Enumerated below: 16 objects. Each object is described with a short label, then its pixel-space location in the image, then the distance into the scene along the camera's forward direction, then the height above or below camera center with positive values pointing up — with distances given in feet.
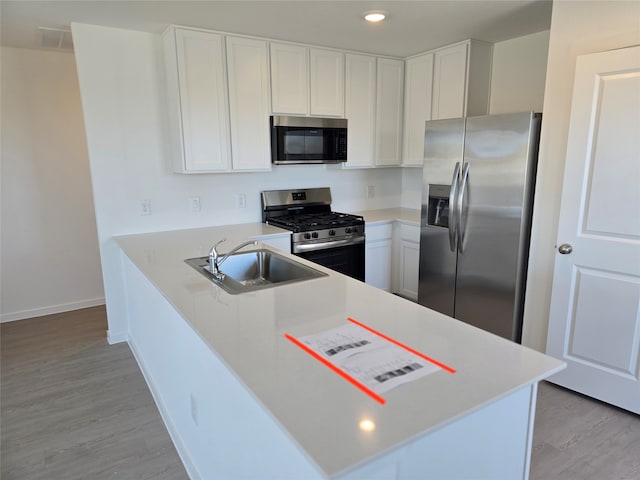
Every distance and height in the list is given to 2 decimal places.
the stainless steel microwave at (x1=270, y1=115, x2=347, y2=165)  11.39 +0.86
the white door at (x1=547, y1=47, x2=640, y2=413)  7.21 -1.23
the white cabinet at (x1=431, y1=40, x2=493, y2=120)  11.39 +2.55
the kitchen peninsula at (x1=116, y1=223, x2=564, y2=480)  3.11 -1.87
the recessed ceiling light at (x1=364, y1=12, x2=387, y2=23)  9.00 +3.34
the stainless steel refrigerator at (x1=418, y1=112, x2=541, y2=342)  9.12 -1.09
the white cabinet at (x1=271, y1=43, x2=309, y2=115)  11.06 +2.45
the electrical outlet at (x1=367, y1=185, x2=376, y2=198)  14.74 -0.74
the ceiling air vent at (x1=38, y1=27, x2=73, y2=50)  9.84 +3.29
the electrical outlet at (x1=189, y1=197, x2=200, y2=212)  11.47 -0.89
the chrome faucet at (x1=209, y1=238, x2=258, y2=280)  6.84 -1.56
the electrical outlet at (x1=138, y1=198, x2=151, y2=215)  10.76 -0.93
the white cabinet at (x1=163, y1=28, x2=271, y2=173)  9.92 +1.74
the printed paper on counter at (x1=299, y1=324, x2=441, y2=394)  3.73 -1.83
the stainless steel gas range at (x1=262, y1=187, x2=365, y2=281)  11.21 -1.54
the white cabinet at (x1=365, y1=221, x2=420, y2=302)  12.74 -2.70
